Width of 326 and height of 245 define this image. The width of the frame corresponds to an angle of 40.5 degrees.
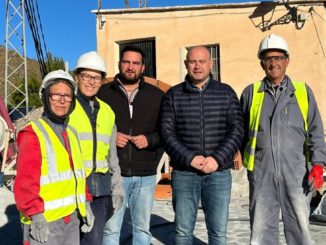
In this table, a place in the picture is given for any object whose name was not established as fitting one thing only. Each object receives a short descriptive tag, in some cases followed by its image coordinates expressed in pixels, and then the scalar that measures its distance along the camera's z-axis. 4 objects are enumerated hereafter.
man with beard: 4.04
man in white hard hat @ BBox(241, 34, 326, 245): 3.88
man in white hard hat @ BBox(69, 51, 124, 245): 3.40
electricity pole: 14.94
